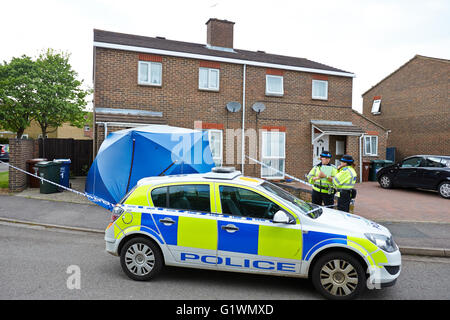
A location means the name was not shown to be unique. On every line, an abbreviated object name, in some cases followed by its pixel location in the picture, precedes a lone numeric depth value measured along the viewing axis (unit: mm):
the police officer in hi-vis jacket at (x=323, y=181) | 6961
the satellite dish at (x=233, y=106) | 13766
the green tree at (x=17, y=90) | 25172
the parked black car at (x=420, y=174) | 11970
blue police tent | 8766
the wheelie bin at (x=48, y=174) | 10445
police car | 4051
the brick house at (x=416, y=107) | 20984
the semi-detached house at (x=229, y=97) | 12469
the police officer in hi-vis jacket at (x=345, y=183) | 6520
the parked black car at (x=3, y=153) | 26055
